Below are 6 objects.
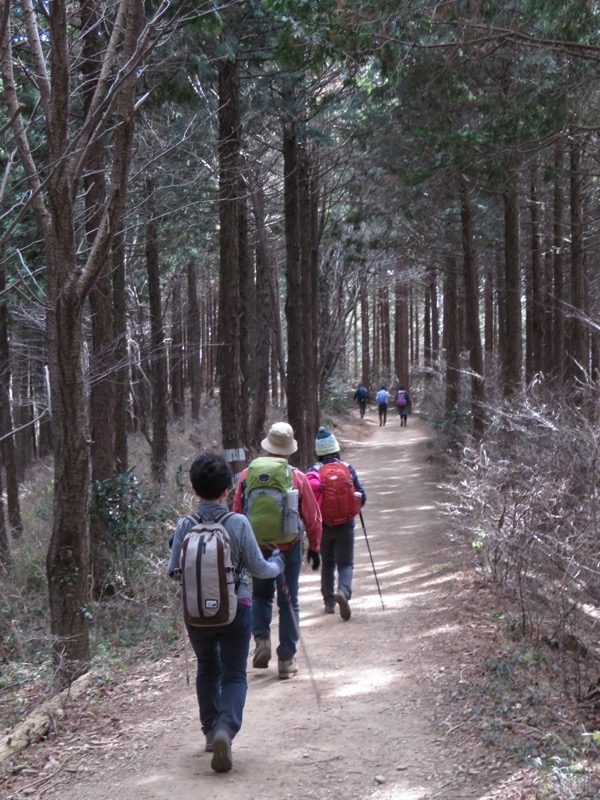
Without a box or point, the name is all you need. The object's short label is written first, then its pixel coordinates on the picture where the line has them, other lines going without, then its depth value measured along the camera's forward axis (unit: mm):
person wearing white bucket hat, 6363
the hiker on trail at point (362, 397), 40625
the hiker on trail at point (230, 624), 4781
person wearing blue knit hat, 8352
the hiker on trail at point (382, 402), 37906
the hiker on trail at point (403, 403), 38875
